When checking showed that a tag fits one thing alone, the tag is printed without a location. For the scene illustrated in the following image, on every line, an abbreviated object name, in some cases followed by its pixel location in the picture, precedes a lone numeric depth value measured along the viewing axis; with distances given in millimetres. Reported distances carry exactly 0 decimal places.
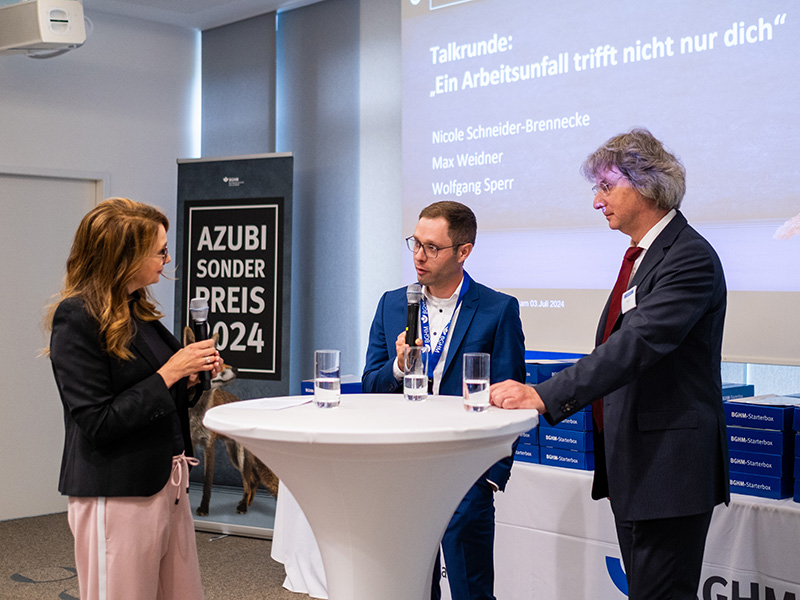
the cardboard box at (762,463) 2826
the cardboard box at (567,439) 3293
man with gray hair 2021
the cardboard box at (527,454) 3451
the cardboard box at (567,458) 3303
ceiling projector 4680
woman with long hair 1995
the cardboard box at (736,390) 3180
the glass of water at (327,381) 1995
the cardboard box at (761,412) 2801
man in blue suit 2393
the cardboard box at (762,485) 2832
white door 5434
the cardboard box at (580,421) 3294
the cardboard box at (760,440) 2812
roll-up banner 5246
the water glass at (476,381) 1909
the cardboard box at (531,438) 3445
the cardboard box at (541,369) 3354
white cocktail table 1614
